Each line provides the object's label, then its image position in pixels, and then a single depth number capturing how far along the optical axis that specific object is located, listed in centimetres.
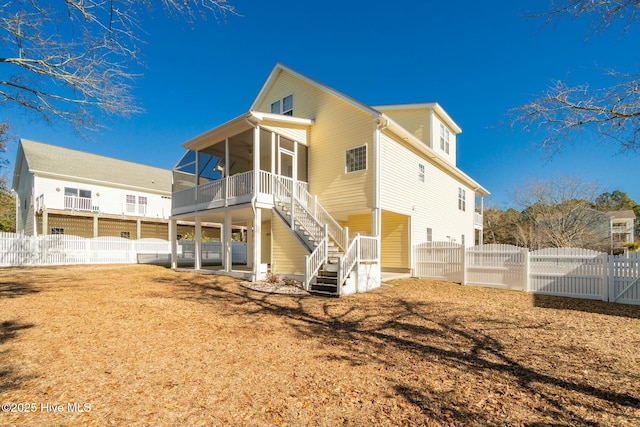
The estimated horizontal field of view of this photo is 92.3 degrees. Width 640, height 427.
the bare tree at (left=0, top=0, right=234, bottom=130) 707
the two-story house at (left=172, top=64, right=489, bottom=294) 1133
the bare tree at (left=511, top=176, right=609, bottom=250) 2264
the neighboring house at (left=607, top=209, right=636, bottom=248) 3362
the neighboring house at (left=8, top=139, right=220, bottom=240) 2325
